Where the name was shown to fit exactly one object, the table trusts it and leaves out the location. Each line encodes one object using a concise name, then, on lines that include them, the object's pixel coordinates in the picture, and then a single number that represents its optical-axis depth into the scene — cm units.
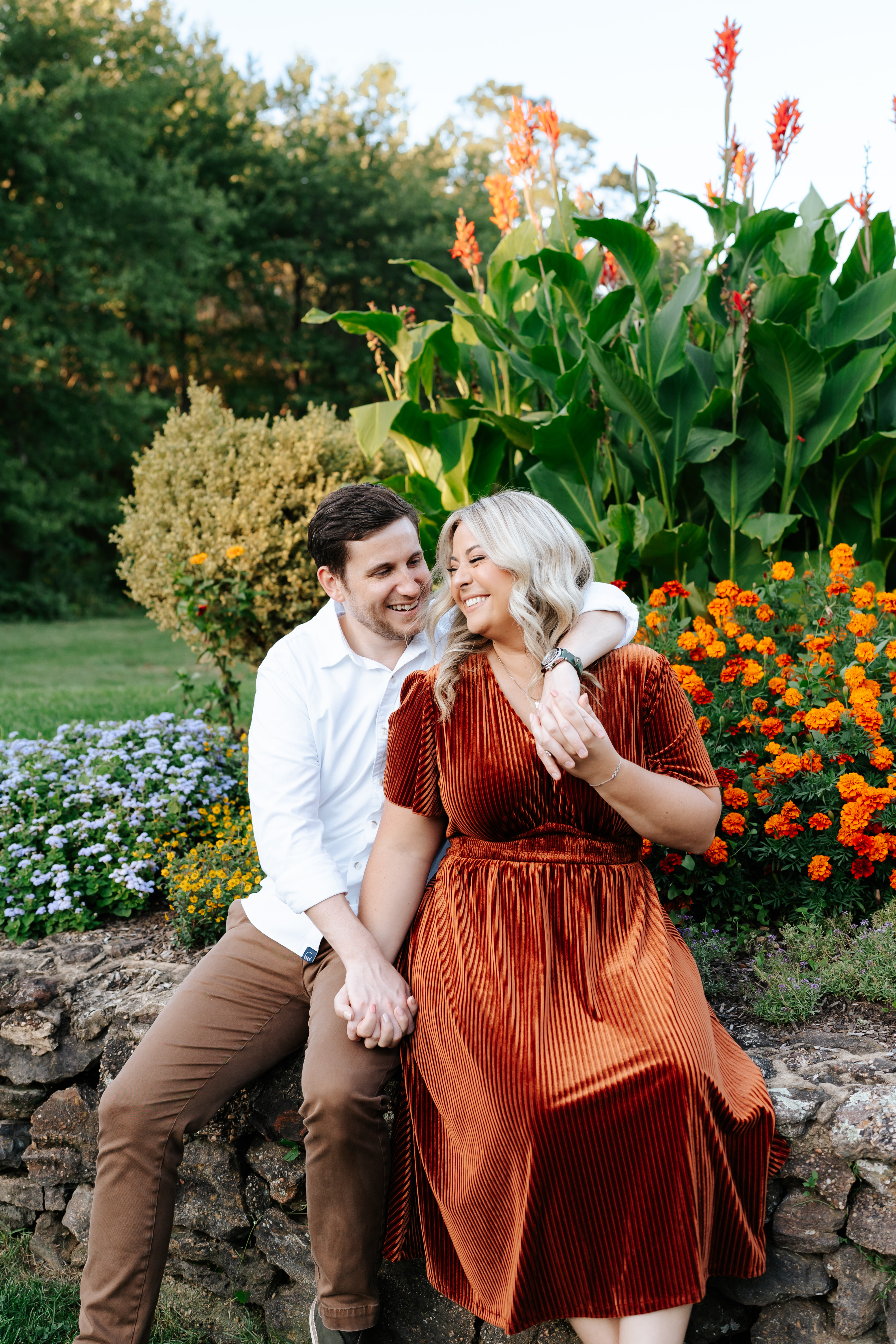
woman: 167
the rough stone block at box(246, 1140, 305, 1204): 221
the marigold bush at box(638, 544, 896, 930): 254
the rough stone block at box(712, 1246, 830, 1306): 189
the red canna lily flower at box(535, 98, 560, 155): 343
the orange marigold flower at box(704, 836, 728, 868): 259
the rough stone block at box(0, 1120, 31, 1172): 263
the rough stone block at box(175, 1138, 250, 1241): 230
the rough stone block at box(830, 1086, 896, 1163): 182
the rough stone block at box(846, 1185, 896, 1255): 182
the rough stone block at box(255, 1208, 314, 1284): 224
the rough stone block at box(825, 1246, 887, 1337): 185
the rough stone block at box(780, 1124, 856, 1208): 186
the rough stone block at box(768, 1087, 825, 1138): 188
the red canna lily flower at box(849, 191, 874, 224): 349
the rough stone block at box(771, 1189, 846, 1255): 187
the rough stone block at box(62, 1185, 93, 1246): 251
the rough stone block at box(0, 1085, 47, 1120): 259
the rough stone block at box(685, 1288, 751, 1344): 195
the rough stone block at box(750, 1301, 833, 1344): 190
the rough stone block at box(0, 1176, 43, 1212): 259
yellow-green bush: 543
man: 188
